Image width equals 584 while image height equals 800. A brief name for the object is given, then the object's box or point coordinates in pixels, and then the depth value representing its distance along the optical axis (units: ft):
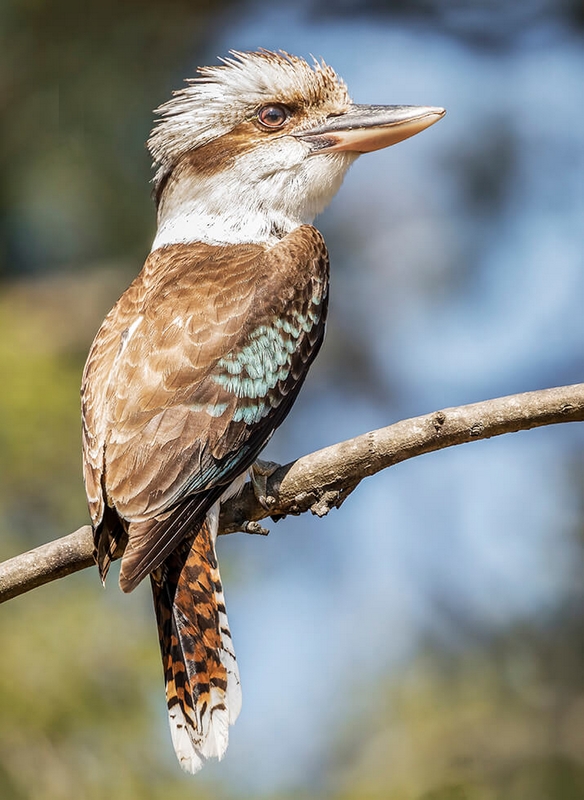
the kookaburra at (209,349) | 19.69
